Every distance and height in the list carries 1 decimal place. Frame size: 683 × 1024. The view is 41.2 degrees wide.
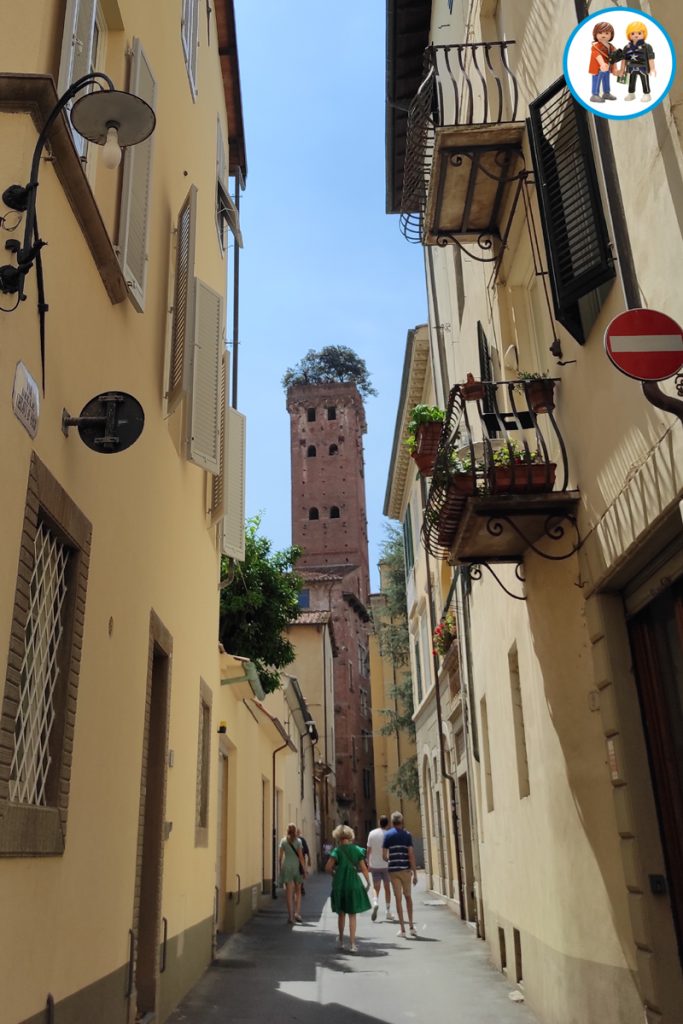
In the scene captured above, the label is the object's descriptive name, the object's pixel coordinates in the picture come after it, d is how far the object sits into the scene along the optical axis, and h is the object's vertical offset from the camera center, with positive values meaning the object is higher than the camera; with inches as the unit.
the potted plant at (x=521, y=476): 257.1 +102.9
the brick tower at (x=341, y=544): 2036.2 +846.4
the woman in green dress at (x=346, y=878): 465.1 -3.1
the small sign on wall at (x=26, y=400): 150.2 +75.9
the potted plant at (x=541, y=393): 267.4 +130.2
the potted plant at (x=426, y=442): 329.4 +146.8
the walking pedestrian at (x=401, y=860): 515.8 +5.3
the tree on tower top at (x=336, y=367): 3006.9 +1577.4
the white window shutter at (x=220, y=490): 425.1 +169.6
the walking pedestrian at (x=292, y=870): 574.6 +2.3
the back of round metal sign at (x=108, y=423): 181.2 +85.2
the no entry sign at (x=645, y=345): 161.4 +86.2
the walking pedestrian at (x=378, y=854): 567.8 +9.6
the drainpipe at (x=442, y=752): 623.6 +84.3
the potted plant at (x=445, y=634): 586.9 +143.6
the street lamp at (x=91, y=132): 147.4 +131.7
